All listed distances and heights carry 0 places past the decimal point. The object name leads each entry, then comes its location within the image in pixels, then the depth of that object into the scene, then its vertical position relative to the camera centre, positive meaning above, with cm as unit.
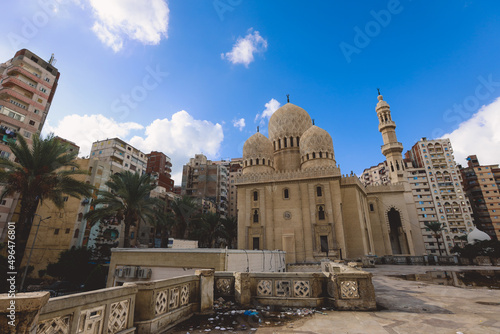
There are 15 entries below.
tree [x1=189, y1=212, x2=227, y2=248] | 3638 +388
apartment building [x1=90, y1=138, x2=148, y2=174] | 4384 +1751
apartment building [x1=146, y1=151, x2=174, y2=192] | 5978 +2097
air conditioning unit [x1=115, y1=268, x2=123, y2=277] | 1529 -87
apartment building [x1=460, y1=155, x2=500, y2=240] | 6153 +1527
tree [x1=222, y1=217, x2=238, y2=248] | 4081 +460
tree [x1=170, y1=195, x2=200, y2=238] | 3447 +549
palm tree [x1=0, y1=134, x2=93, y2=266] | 1362 +432
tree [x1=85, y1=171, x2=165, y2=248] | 2086 +446
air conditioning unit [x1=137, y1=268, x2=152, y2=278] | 1423 -83
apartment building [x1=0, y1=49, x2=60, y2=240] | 2970 +1963
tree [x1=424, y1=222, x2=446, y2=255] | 4000 +469
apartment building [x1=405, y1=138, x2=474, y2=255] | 5819 +1483
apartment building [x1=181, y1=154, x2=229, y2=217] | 6066 +1712
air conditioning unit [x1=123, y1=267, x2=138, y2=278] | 1471 -82
